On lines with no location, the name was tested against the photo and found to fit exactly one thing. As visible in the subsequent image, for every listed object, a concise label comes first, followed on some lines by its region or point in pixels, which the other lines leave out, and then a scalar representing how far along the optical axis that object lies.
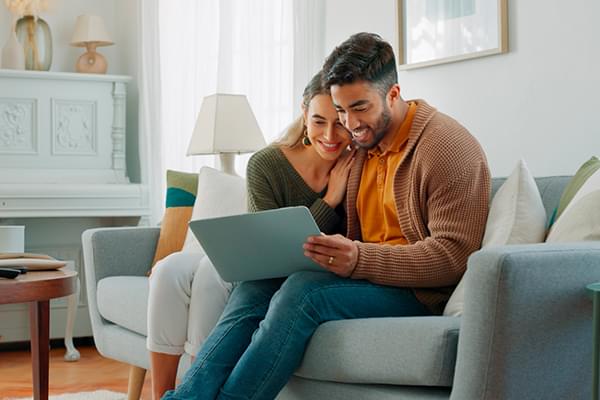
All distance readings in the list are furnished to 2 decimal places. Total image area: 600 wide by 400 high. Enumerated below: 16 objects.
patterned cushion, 3.57
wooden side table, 2.57
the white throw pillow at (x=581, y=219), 1.99
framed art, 3.16
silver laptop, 2.20
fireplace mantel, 4.70
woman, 2.66
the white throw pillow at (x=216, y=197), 3.43
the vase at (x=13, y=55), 4.78
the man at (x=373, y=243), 2.18
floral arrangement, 4.80
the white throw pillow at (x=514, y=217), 2.18
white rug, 3.57
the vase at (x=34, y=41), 4.84
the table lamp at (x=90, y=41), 4.90
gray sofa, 1.78
